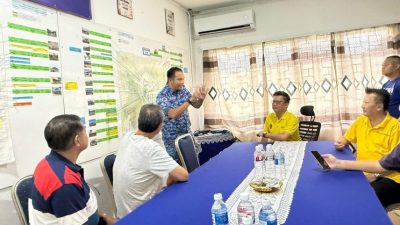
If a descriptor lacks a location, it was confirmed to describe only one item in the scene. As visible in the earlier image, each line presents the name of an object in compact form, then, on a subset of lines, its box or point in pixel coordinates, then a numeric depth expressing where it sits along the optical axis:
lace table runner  1.36
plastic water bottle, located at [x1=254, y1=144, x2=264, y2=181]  1.95
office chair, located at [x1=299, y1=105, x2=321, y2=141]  3.93
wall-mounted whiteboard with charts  2.02
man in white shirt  1.77
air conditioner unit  4.52
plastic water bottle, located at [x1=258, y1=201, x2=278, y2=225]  1.12
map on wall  3.17
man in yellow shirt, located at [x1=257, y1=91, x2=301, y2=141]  3.23
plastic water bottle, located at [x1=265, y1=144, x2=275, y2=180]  1.93
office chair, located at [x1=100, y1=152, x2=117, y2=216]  2.14
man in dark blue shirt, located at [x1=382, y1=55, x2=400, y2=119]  3.35
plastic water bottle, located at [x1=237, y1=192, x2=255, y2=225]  1.12
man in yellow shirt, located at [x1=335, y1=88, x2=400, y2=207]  2.22
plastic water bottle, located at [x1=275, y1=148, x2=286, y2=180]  1.97
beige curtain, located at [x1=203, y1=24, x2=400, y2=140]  4.18
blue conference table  1.29
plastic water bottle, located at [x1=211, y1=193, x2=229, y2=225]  1.18
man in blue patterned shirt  3.12
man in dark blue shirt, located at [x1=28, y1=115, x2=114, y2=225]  1.27
